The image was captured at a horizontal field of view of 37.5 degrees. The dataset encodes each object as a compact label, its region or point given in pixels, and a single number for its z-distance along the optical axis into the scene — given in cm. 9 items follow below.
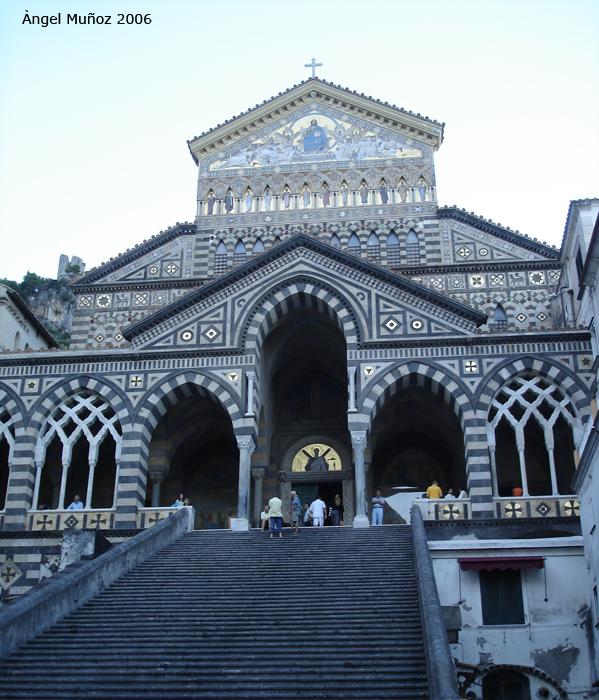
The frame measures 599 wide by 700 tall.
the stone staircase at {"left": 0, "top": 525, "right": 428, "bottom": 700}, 1393
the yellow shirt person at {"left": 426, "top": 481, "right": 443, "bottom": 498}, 2683
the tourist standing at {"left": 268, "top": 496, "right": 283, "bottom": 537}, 2398
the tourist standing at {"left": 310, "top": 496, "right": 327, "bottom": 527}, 2597
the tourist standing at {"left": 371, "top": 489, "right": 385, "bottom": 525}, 2616
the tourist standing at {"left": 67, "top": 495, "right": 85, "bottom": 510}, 2805
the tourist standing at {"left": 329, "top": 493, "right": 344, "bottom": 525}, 2725
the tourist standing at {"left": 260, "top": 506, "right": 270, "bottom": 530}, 2558
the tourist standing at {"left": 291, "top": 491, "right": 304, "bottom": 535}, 2720
